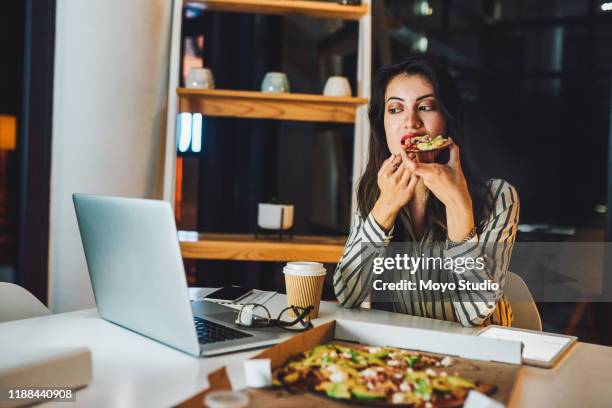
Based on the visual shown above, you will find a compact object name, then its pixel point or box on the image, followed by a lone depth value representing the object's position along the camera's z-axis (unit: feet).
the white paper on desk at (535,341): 3.63
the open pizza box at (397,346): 2.67
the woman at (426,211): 5.05
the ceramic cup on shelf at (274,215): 7.93
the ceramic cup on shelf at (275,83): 8.23
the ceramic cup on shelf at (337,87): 8.21
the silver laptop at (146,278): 3.16
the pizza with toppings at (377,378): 2.70
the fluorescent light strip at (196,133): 10.25
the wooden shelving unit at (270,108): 7.73
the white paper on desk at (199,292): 5.01
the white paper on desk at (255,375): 2.78
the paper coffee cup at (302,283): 4.27
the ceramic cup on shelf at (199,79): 8.07
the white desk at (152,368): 2.75
